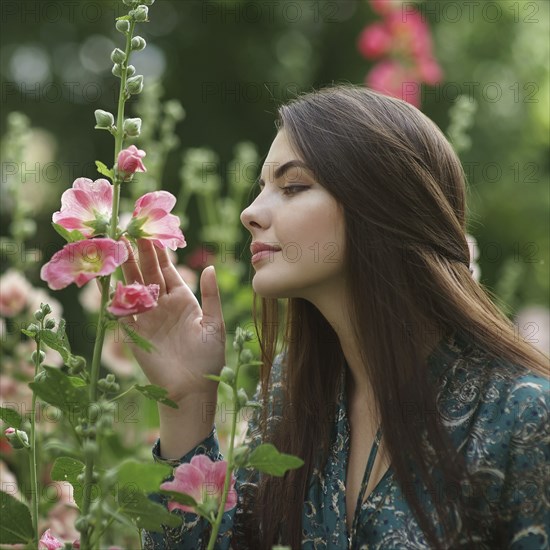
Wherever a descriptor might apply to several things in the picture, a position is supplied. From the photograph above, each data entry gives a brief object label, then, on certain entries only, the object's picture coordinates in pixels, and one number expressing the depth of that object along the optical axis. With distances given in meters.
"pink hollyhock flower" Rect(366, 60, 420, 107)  2.66
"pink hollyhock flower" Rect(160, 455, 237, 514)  1.57
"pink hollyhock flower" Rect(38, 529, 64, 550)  1.60
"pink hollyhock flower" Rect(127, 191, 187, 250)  1.60
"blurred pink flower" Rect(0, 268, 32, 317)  2.14
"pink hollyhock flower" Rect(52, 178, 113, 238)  1.59
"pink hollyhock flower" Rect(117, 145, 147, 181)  1.56
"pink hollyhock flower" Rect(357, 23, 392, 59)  2.86
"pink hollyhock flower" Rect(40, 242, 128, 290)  1.55
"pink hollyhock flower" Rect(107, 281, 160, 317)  1.54
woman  1.71
